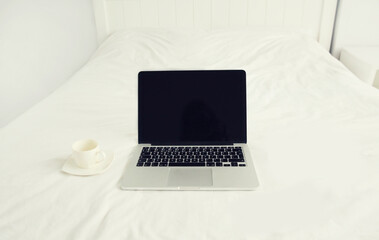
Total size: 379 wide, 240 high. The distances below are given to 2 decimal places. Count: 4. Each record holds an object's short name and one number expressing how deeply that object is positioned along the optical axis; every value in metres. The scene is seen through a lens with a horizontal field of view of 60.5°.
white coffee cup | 0.88
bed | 0.73
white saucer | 0.89
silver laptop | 0.99
